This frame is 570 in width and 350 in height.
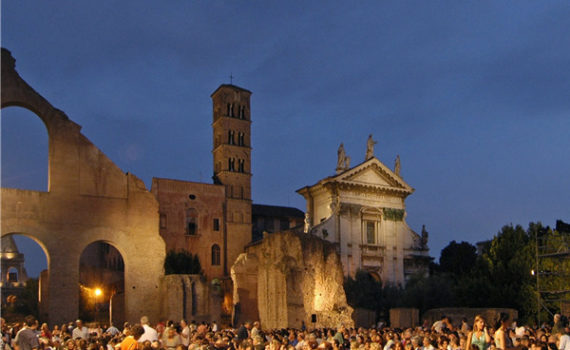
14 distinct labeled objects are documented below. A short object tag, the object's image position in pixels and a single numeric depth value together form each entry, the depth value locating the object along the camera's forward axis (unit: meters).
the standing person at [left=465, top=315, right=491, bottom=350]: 8.68
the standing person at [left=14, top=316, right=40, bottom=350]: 12.83
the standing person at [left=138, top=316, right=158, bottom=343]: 11.63
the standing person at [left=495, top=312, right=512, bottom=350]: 8.39
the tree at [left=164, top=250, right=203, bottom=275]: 42.22
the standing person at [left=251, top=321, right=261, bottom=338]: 16.36
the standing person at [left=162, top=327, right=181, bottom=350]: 12.91
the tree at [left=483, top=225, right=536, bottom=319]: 32.48
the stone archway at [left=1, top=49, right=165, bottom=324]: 30.17
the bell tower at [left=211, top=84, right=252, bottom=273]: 50.22
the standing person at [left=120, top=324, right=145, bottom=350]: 9.57
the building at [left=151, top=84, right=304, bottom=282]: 47.03
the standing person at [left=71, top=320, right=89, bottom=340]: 17.02
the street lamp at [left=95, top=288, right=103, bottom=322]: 39.09
